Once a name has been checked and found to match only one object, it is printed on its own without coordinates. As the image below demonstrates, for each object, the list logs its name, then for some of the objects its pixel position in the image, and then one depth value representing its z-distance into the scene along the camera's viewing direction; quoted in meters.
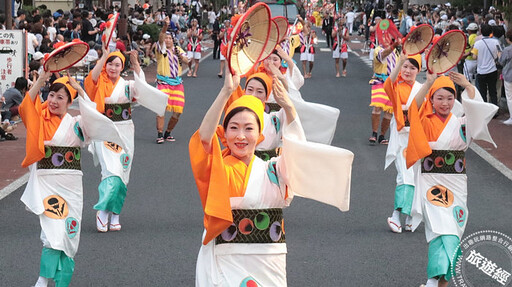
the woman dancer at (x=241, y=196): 5.18
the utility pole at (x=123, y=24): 30.16
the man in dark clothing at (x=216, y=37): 35.00
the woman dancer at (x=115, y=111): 9.67
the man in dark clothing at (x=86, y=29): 25.81
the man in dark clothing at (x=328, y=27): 43.19
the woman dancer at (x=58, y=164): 7.41
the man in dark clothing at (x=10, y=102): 16.38
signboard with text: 17.17
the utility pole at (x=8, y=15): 19.41
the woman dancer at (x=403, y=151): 9.76
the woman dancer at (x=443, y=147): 7.29
